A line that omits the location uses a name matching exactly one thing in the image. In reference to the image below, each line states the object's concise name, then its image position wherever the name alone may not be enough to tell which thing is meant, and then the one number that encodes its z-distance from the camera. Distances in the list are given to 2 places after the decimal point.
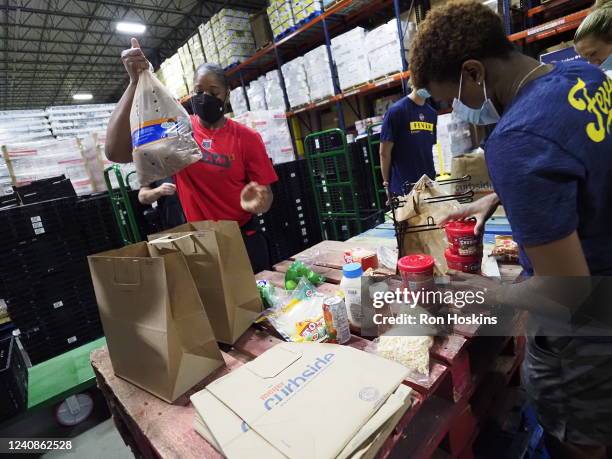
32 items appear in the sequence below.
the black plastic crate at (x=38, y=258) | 3.11
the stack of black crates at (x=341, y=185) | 4.43
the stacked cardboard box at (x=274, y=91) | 6.12
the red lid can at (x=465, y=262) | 1.06
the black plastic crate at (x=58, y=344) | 3.21
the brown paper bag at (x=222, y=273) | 1.05
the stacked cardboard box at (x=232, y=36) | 6.23
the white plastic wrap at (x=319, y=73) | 5.11
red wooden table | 0.77
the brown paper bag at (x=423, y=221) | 1.17
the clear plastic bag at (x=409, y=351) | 0.83
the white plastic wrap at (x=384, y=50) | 4.26
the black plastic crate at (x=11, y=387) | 1.74
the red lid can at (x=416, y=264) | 0.93
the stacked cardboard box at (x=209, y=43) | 6.67
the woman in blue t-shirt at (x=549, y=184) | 0.67
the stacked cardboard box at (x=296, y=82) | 5.53
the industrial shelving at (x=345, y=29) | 3.41
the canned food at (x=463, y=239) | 1.04
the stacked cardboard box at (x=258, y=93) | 6.39
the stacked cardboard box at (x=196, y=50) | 6.95
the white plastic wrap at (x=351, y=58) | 4.63
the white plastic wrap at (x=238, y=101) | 6.87
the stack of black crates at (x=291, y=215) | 4.70
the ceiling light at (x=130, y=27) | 8.83
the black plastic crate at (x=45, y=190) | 3.42
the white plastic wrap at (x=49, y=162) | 4.25
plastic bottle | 1.05
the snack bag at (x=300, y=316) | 1.02
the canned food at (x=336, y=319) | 0.97
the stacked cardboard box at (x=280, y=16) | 5.42
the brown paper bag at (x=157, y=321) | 0.87
